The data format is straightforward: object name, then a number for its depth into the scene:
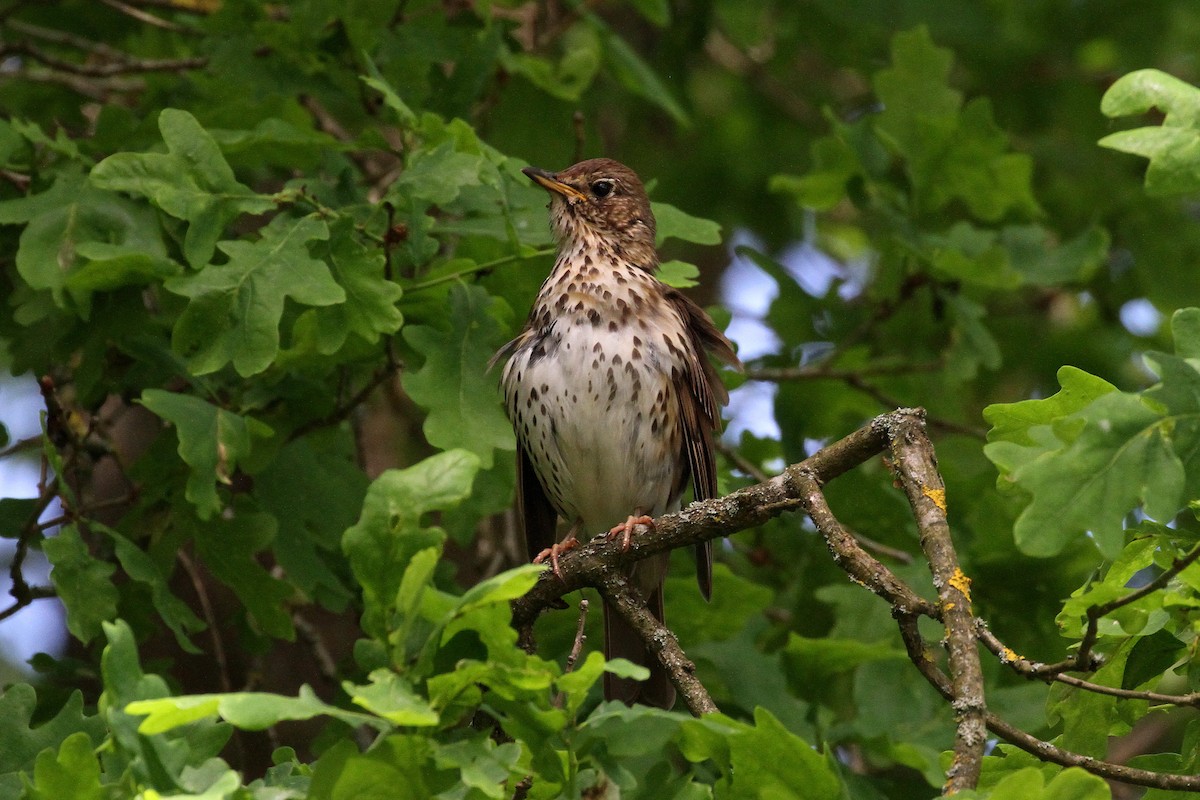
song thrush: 10.27
